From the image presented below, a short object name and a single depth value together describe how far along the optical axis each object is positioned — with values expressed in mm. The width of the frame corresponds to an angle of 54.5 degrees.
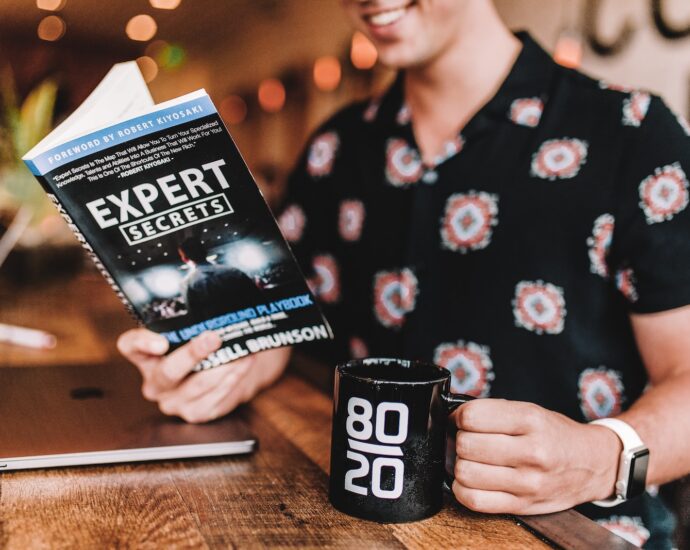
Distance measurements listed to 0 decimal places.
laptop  668
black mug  536
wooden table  524
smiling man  857
